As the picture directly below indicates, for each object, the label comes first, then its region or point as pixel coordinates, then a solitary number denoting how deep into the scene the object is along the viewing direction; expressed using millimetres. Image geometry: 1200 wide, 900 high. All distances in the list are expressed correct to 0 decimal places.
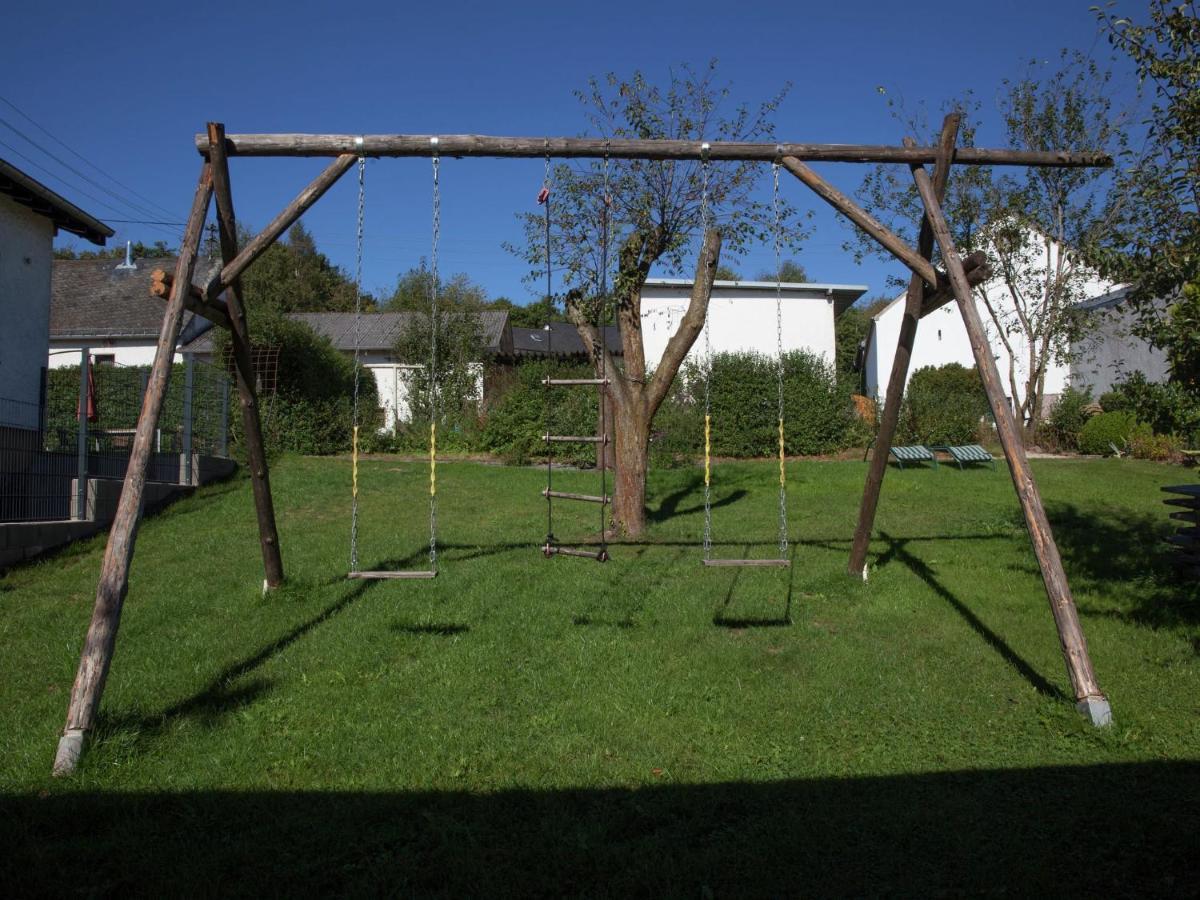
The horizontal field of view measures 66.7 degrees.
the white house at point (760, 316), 28531
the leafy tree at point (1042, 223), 16688
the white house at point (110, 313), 24562
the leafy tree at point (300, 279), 46644
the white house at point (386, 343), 25188
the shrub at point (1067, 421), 21625
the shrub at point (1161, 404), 6648
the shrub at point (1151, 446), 18578
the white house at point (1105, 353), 18677
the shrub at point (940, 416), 20578
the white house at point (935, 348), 25453
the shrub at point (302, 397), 20484
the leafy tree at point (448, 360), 22031
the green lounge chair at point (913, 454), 17484
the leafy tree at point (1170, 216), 6445
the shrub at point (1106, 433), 19906
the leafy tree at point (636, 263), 10539
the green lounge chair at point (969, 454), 17406
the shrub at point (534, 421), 18656
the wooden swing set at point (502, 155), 5258
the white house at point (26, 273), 13602
